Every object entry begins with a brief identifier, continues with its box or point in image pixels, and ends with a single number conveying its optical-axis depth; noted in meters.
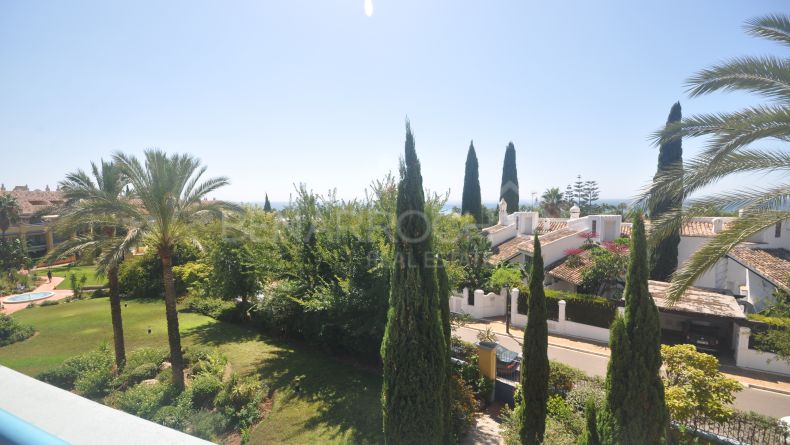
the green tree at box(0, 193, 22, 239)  36.47
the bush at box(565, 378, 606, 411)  9.33
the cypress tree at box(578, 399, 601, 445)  6.71
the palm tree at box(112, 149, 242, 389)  11.21
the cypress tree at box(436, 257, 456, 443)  8.03
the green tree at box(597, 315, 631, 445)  6.58
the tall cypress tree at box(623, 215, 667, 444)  6.48
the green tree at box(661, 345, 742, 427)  7.50
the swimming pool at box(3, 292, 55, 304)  25.10
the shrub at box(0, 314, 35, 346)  16.67
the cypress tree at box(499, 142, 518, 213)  42.44
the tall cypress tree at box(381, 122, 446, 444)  7.17
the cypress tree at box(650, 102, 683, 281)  20.20
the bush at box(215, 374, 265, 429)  9.64
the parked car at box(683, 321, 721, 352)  14.09
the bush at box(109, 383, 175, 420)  9.61
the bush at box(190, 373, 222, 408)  10.51
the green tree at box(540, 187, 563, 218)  51.33
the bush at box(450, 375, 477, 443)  9.03
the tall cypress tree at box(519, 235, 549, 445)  7.89
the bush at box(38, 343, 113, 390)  11.88
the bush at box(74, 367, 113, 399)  11.02
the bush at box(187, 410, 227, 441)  8.79
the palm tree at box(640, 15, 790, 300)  6.20
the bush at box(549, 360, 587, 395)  10.20
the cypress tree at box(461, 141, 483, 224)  35.81
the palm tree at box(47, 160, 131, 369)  11.03
